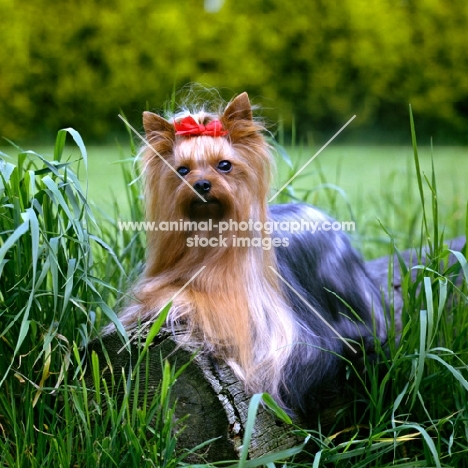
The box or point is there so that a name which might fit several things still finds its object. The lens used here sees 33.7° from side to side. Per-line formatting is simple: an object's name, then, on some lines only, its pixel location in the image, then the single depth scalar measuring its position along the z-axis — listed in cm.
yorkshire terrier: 283
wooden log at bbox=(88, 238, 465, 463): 271
